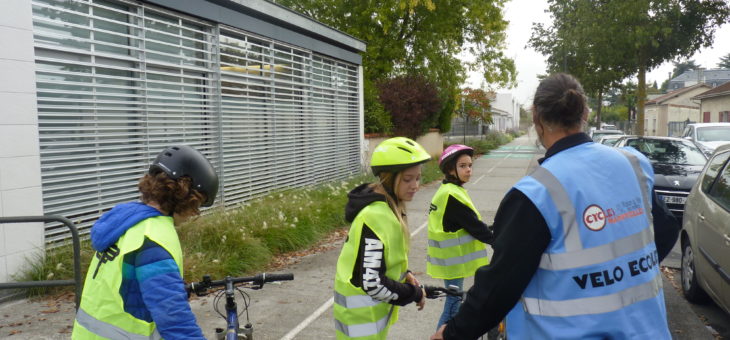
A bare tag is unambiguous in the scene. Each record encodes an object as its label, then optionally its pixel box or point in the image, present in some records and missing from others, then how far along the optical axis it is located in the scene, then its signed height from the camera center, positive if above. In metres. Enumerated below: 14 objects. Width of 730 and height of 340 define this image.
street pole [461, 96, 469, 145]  36.94 +0.94
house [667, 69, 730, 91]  84.44 +7.22
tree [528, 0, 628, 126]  26.80 +3.87
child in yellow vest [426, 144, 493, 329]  4.12 -0.73
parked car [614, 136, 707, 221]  10.34 -0.71
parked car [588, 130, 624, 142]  28.94 -0.30
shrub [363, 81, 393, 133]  20.41 +0.40
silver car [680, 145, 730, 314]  5.07 -1.03
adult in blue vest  2.05 -0.44
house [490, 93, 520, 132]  97.17 +3.60
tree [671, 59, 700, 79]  122.56 +12.30
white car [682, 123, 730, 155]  18.05 -0.20
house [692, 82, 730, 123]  38.10 +1.51
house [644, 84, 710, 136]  58.22 +1.88
